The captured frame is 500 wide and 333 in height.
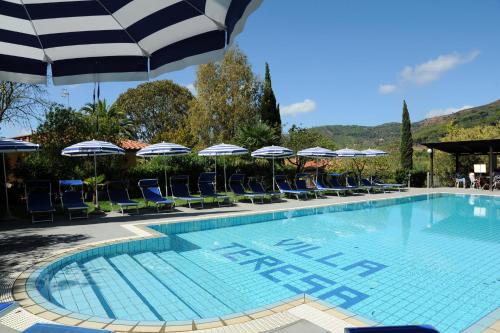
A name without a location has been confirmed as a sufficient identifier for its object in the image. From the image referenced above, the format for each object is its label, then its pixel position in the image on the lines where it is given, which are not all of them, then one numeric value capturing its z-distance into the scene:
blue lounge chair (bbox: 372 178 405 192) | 20.02
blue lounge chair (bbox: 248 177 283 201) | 15.44
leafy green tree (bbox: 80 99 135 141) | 15.34
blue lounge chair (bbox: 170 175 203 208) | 13.44
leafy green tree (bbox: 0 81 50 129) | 16.53
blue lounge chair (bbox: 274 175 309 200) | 16.23
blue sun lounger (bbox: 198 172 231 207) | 14.01
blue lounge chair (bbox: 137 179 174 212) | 12.43
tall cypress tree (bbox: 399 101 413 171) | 28.34
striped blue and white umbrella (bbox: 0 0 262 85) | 2.22
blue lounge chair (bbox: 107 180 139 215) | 11.77
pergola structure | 19.52
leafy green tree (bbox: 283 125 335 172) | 22.92
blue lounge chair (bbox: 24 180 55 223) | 10.21
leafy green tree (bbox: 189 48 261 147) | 29.36
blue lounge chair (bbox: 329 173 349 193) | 18.42
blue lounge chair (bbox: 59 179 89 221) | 10.79
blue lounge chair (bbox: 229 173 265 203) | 14.94
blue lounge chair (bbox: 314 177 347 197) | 17.74
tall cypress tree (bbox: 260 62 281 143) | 28.31
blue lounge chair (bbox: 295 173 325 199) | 17.38
